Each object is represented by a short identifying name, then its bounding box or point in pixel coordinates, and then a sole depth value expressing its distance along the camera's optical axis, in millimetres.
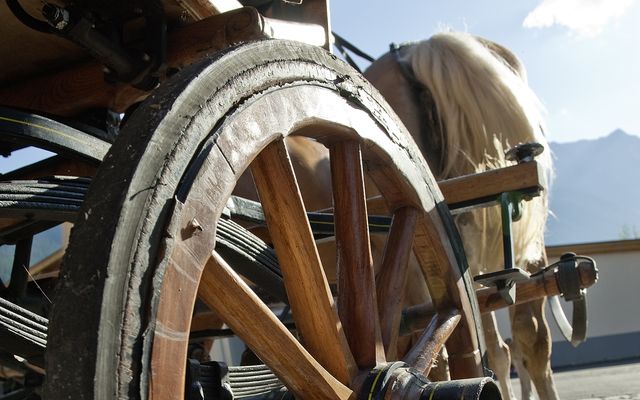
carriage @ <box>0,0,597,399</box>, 775
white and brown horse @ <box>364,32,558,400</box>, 3291
